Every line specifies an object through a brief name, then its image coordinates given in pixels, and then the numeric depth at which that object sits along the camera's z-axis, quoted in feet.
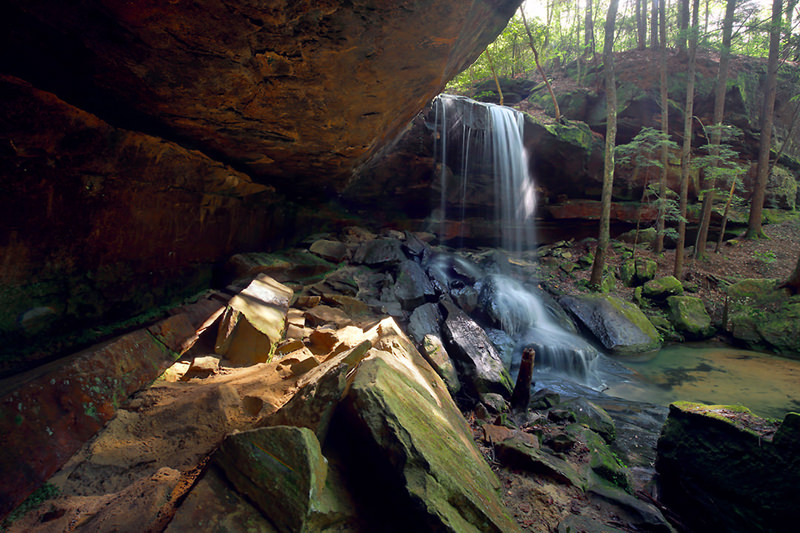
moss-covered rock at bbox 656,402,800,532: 9.76
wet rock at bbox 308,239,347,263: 29.20
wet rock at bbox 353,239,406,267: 31.68
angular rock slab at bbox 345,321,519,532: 6.25
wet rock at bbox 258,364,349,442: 6.98
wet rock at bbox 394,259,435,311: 26.55
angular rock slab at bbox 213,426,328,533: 5.42
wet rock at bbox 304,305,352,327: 17.88
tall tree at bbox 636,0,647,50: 59.00
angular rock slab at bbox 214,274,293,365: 13.14
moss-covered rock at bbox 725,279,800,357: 28.81
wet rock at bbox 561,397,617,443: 16.52
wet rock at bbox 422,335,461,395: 18.54
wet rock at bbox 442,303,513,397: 19.08
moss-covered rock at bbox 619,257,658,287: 39.73
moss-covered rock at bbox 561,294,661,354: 28.89
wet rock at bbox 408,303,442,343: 21.70
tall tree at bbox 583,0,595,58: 65.36
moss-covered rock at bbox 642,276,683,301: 35.73
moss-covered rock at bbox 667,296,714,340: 31.71
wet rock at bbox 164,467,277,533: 5.07
